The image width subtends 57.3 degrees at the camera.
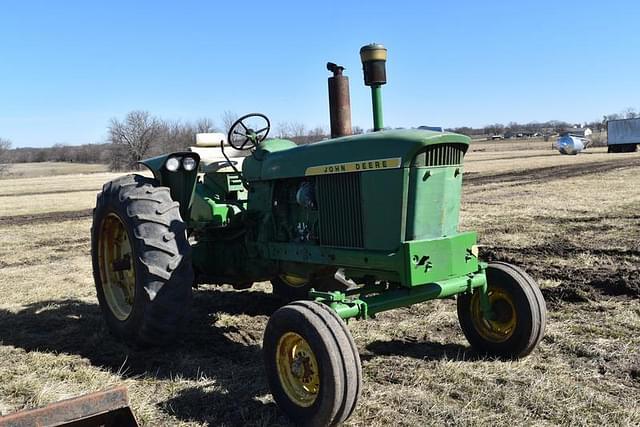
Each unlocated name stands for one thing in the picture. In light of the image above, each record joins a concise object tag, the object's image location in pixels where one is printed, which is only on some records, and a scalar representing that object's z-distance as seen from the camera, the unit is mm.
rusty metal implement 2494
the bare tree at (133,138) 70750
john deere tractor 3537
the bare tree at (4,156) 65125
